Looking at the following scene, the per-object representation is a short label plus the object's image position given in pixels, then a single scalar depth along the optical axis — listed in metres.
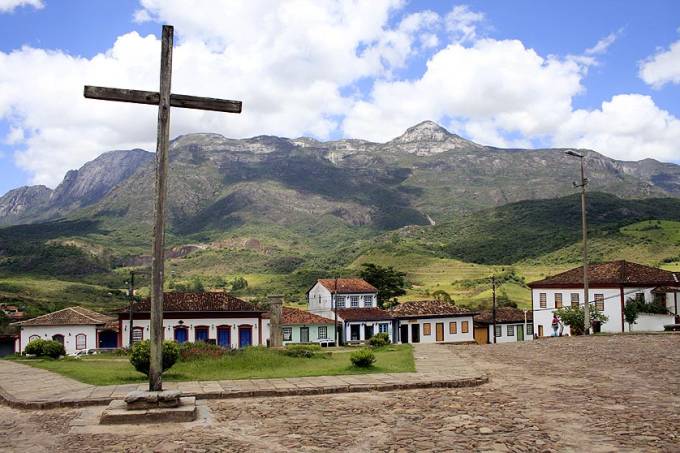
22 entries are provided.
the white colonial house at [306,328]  51.88
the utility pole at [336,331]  51.32
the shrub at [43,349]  27.17
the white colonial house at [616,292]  37.62
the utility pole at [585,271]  29.30
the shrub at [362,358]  17.25
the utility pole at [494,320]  51.81
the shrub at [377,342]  32.68
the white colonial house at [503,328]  57.19
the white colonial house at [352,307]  54.00
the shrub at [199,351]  19.97
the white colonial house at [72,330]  49.75
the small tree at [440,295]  68.61
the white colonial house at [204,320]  43.47
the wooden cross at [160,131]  11.12
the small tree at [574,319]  33.06
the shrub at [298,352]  22.86
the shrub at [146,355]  15.12
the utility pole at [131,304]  41.03
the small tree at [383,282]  66.88
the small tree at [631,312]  38.22
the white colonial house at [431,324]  54.38
